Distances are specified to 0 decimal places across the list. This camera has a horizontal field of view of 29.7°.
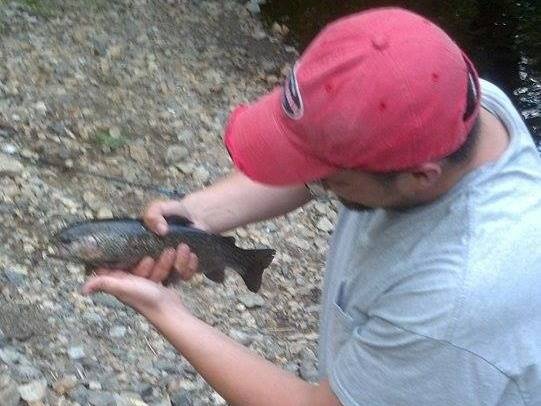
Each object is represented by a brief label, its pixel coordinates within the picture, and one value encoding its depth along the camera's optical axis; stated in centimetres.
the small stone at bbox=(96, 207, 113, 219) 551
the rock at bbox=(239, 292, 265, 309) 546
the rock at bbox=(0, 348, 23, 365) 422
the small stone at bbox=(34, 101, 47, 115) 624
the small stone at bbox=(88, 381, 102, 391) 432
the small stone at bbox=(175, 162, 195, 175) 638
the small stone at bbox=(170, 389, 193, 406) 452
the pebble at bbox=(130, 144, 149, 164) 629
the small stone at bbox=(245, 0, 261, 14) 924
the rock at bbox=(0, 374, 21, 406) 396
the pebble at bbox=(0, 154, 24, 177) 548
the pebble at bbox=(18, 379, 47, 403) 405
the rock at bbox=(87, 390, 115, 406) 423
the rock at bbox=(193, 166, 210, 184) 635
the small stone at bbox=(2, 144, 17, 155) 568
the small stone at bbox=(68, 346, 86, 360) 445
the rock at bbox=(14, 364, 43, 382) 414
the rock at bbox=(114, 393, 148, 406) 430
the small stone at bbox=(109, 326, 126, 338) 472
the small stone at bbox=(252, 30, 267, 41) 888
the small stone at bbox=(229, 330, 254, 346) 512
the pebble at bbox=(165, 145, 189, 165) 643
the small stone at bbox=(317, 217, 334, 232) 649
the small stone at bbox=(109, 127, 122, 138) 636
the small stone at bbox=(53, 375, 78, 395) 420
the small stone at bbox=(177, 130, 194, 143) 670
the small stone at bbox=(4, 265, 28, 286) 474
